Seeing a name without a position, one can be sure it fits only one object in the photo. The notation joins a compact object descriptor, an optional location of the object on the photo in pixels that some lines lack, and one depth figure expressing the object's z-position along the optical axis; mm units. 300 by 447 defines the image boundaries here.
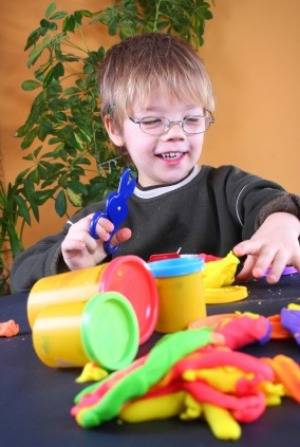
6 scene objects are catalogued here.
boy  897
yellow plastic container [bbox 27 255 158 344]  428
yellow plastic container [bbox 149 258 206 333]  465
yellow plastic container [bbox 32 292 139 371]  364
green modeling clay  294
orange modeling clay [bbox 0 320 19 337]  564
